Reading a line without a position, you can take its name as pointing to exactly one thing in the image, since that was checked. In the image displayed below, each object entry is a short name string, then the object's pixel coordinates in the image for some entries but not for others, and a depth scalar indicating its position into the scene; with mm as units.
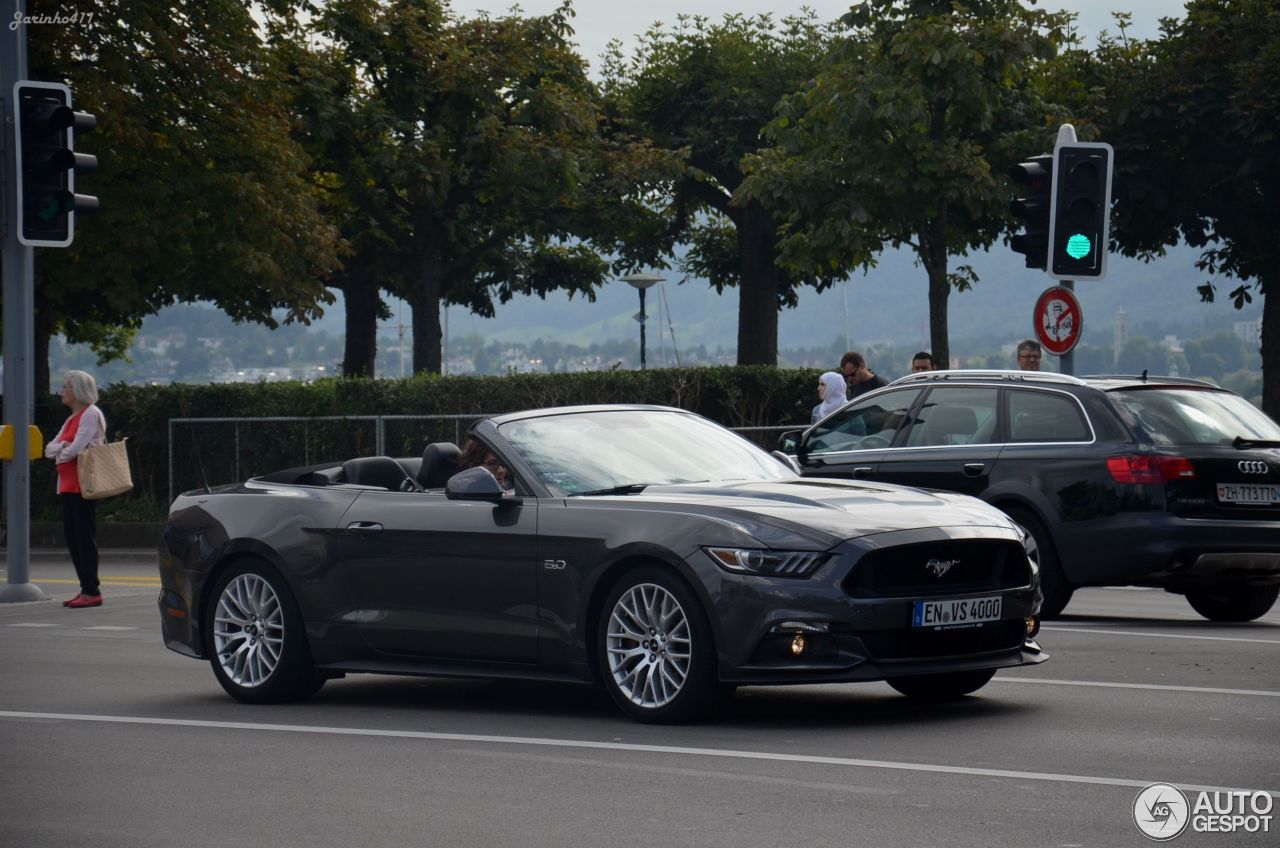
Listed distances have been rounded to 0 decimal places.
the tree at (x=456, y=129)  44188
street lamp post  50812
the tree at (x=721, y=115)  52938
